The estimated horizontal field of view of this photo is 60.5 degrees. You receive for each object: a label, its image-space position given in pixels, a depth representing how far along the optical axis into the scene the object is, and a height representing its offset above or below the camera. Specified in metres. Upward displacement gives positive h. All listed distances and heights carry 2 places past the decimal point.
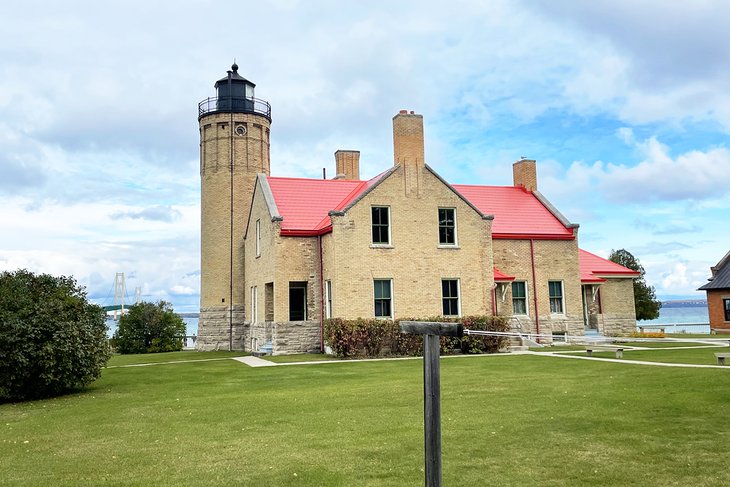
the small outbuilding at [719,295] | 40.72 +0.83
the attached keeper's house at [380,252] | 26.86 +2.99
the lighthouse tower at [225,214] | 34.62 +5.98
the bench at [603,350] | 21.66 -1.51
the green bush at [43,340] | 15.20 -0.32
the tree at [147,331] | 39.41 -0.42
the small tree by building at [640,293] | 42.56 +1.17
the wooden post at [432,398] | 5.69 -0.74
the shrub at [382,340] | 24.98 -0.92
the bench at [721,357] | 17.94 -1.40
